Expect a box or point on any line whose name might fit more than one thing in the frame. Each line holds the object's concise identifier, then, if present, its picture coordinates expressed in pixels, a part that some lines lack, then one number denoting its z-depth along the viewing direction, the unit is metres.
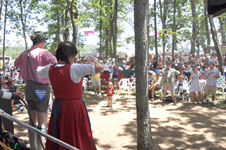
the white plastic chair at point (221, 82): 10.05
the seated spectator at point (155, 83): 10.39
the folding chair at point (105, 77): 13.04
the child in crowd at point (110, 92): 8.69
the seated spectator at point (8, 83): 10.98
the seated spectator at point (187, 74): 11.71
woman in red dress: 2.24
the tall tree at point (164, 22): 14.91
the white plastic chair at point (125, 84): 11.65
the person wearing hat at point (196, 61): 18.18
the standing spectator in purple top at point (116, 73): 12.64
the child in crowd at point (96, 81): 11.70
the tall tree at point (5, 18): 16.77
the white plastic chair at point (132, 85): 11.77
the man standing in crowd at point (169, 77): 9.83
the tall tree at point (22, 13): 16.73
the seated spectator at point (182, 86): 10.05
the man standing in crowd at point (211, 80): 9.20
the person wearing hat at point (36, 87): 2.98
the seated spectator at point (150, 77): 10.87
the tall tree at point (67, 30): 11.30
